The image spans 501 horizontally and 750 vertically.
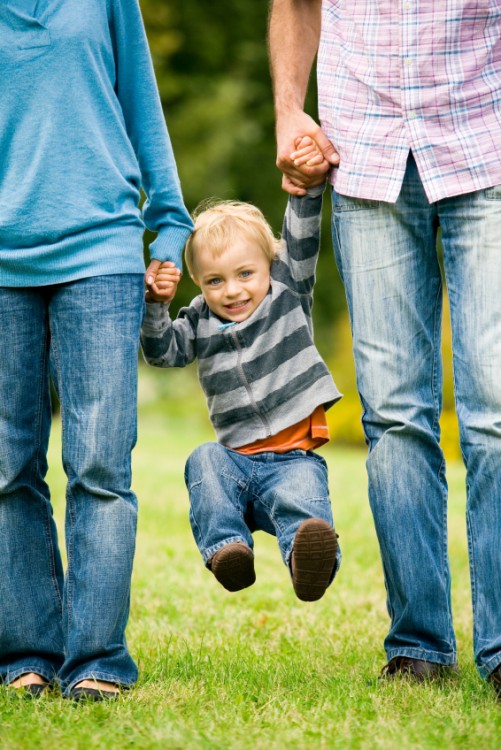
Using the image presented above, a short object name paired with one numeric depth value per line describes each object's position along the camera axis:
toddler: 6.87
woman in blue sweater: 6.12
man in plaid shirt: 6.22
